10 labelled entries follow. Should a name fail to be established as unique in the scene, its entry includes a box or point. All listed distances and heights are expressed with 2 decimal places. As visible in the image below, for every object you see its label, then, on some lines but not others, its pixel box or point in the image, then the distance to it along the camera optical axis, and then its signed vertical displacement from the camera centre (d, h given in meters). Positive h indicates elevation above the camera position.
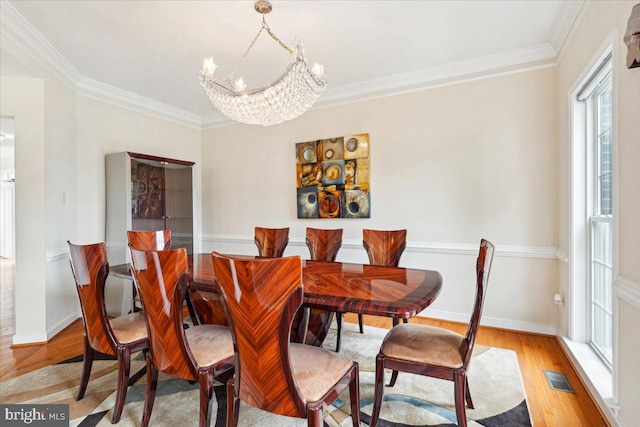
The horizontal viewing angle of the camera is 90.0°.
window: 2.15 +0.04
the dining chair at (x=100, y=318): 1.77 -0.61
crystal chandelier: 2.18 +0.85
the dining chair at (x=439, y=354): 1.52 -0.71
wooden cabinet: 3.62 +0.18
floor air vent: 2.08 -1.14
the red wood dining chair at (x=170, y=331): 1.49 -0.58
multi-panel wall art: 3.71 +0.43
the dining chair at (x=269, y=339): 1.15 -0.48
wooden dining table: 1.45 -0.41
